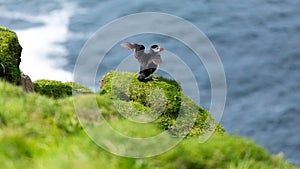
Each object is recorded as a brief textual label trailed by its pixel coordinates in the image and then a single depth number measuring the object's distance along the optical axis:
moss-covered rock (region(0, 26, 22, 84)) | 17.69
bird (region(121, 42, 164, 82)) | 20.83
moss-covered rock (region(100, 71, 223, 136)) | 18.23
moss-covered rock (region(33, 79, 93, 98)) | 19.67
